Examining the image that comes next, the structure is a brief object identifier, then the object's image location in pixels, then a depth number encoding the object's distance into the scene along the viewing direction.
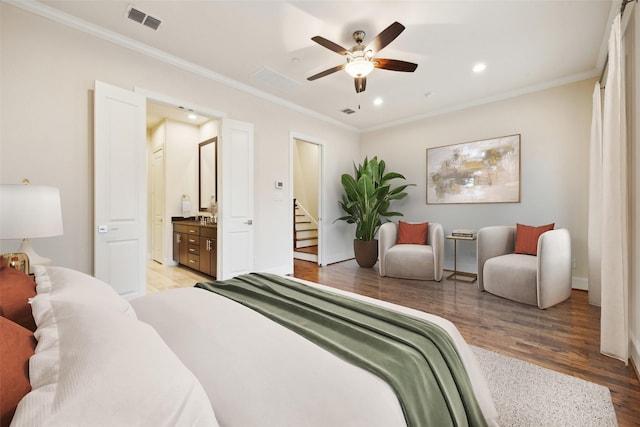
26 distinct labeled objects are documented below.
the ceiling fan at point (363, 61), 2.55
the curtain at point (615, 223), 1.91
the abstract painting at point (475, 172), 4.16
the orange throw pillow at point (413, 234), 4.56
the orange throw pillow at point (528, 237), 3.50
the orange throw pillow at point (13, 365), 0.50
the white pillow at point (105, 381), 0.47
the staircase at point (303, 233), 6.38
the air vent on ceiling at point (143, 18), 2.45
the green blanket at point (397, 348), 0.88
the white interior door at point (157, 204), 5.44
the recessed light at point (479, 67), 3.35
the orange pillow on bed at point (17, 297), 0.93
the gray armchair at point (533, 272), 2.94
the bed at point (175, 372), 0.51
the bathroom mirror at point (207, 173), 5.23
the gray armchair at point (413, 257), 4.12
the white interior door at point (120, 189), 2.57
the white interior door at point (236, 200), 3.66
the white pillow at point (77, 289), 0.98
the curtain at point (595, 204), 2.95
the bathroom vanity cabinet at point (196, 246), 4.17
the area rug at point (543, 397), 1.42
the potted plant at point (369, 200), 4.99
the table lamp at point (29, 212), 1.61
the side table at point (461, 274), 4.08
